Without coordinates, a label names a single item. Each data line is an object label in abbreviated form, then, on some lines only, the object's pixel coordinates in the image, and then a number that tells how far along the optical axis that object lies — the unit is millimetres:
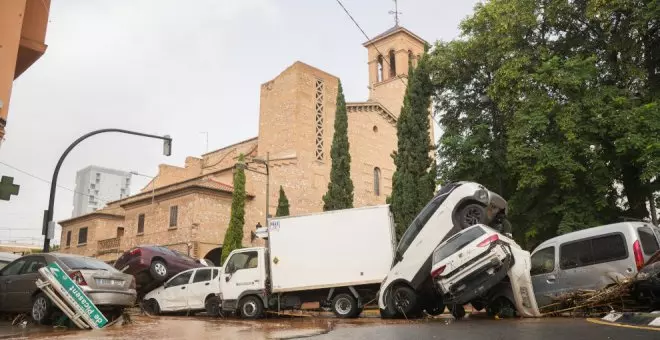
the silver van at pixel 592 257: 9929
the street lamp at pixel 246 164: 28406
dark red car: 16391
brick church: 31123
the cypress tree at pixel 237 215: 28938
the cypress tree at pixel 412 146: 23812
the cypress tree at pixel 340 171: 29141
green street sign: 9398
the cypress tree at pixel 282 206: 31516
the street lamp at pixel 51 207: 14984
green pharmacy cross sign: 11984
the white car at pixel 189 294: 15641
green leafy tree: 16031
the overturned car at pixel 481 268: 10008
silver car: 10305
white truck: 12891
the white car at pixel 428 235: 11422
